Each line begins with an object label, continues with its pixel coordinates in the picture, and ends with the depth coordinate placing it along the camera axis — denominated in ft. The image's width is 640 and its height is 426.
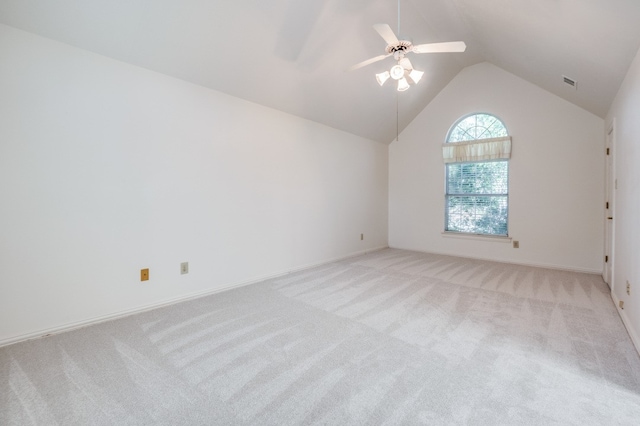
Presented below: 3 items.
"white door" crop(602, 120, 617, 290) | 10.22
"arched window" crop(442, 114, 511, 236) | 15.15
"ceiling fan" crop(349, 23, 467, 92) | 7.10
